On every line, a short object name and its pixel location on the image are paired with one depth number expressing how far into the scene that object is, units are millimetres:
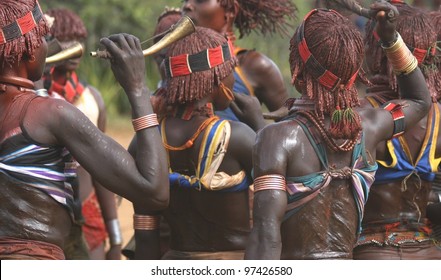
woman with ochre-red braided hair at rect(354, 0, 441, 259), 10344
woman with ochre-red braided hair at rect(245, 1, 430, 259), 8562
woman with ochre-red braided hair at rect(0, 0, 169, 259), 8109
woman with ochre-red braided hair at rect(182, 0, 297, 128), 13859
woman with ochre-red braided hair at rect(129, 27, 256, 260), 10273
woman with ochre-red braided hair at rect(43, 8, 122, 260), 15281
